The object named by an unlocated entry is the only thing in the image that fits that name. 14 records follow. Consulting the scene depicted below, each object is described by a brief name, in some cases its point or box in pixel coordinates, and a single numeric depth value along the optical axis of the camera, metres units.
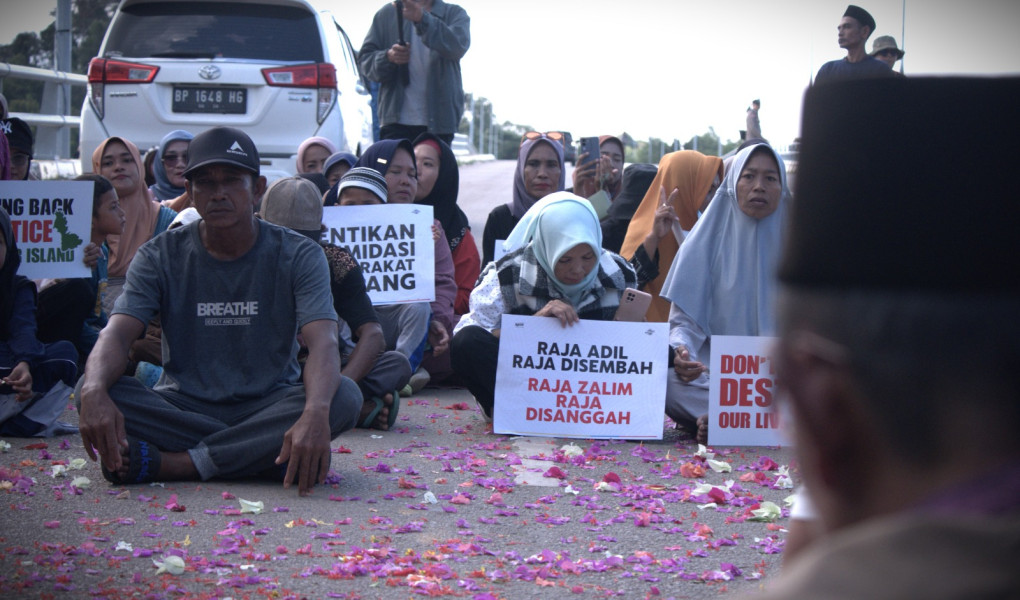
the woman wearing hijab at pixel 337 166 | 9.01
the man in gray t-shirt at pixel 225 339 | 4.75
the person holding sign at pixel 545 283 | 6.29
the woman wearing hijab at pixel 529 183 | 8.59
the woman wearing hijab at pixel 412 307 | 7.42
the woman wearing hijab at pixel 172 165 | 9.16
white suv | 10.35
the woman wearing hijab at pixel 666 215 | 7.54
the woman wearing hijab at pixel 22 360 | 5.70
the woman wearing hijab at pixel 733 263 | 6.66
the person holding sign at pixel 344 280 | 5.66
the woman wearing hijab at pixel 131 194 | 7.78
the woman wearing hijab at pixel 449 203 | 8.45
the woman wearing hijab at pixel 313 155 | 9.74
